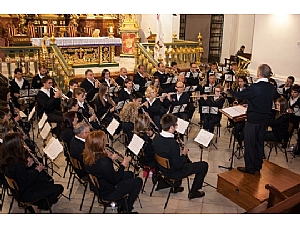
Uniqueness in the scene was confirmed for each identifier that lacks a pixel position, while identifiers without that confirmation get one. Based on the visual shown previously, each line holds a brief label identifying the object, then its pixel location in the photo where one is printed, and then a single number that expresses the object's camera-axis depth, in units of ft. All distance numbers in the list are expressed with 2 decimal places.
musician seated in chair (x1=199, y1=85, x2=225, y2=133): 26.16
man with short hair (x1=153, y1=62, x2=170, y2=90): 33.45
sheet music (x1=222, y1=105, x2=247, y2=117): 19.76
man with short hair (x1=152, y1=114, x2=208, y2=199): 16.52
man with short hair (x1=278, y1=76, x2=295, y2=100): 28.43
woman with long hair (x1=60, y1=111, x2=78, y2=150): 18.66
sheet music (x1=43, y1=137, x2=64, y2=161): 16.81
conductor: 17.40
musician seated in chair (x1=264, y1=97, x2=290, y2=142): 22.24
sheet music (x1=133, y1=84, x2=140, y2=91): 29.40
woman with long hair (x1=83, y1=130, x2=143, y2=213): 14.76
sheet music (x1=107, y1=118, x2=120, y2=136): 20.29
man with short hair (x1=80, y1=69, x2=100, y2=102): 28.89
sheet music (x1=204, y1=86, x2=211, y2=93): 28.33
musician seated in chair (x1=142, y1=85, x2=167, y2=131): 24.40
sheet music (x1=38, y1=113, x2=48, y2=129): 20.12
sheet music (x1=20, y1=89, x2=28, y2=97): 25.68
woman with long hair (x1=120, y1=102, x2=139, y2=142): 20.33
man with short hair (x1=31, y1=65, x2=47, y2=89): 29.81
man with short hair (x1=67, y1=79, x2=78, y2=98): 26.49
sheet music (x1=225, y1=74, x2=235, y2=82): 33.57
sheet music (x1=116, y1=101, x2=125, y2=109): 24.50
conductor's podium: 17.54
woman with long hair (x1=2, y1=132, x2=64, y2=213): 14.58
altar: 40.68
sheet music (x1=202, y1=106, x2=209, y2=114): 23.80
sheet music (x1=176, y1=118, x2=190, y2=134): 20.11
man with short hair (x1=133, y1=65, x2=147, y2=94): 32.45
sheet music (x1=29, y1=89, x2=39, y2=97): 26.16
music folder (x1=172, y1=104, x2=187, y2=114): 23.89
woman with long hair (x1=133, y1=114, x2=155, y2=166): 18.80
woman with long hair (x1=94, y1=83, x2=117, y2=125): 25.70
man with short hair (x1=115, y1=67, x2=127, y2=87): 31.72
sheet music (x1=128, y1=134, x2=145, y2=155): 17.07
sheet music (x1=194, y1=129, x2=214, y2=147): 18.40
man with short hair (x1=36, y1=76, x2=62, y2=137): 25.26
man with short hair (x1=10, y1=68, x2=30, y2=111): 28.43
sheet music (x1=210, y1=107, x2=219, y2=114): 24.17
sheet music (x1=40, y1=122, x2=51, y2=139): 19.09
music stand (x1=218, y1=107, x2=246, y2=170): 19.62
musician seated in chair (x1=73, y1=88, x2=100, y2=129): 23.25
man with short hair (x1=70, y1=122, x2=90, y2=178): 16.44
